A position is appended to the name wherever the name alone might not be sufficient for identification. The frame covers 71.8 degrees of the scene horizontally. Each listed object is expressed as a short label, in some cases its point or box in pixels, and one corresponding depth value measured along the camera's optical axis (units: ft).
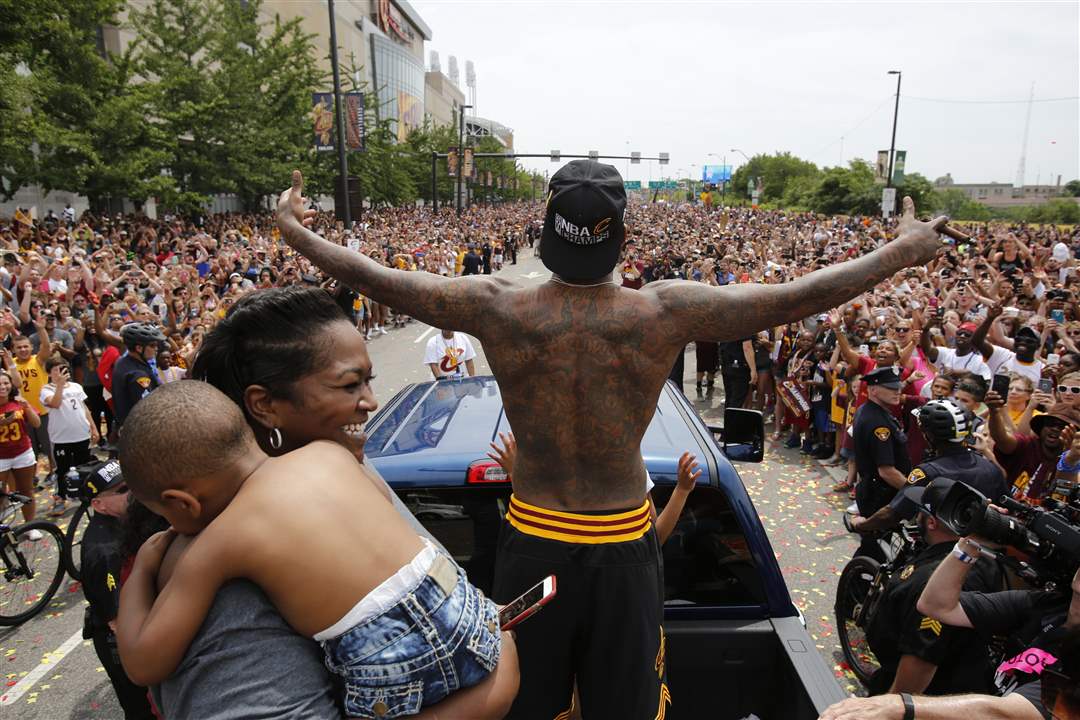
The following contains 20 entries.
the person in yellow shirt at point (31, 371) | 24.62
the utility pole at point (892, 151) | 121.99
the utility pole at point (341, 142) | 67.82
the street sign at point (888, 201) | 98.57
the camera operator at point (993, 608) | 8.32
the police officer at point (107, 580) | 10.75
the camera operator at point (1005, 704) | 6.63
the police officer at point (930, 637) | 10.29
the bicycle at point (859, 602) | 14.01
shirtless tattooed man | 7.27
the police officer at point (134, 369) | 20.66
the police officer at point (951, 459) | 13.07
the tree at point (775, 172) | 367.25
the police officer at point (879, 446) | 17.35
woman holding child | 4.42
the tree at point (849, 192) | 202.18
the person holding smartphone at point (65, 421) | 23.73
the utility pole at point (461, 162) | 146.00
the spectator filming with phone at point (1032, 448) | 15.42
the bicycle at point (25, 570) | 18.01
